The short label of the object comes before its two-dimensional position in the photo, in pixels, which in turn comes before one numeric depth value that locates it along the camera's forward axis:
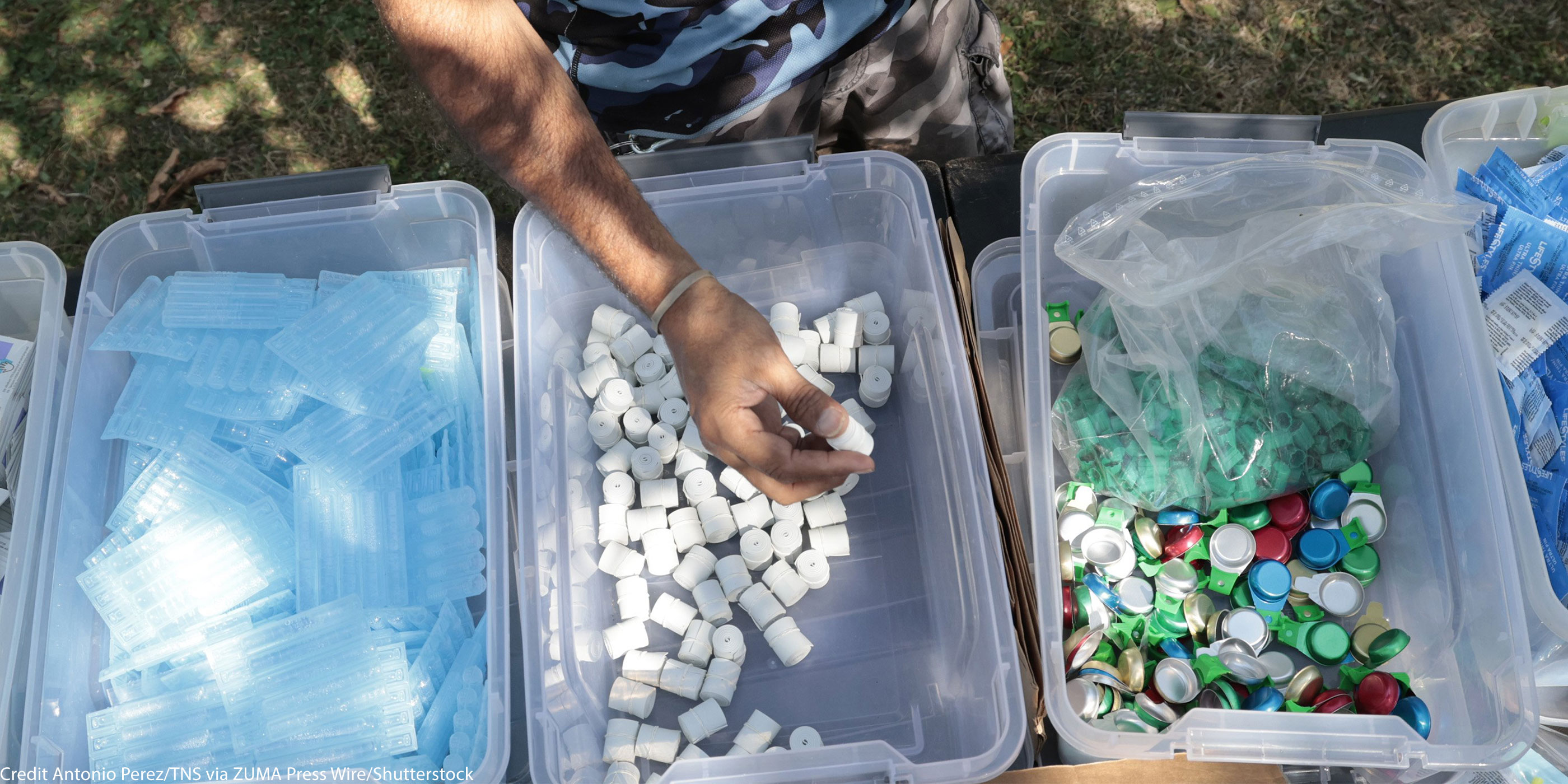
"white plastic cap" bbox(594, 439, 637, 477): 1.48
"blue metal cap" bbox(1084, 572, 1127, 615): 1.27
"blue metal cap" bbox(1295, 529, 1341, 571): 1.29
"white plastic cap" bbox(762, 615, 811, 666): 1.33
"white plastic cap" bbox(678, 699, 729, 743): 1.29
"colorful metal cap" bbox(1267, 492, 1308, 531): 1.32
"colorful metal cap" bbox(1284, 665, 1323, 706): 1.22
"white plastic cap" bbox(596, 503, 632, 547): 1.42
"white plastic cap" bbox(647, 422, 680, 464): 1.46
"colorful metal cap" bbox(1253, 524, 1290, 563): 1.31
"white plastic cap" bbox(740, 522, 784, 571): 1.39
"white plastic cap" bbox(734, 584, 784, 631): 1.35
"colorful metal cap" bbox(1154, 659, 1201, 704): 1.20
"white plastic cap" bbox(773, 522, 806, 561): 1.39
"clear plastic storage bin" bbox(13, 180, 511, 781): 1.21
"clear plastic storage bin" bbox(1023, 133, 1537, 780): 1.09
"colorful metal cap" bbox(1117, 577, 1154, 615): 1.27
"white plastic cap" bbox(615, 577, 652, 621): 1.38
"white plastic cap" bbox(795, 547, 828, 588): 1.38
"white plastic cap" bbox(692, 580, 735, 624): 1.37
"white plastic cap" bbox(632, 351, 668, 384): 1.50
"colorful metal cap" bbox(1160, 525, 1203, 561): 1.30
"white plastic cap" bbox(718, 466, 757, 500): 1.43
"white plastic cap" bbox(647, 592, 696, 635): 1.37
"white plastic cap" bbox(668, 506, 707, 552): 1.43
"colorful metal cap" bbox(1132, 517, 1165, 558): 1.31
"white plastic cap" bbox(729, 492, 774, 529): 1.42
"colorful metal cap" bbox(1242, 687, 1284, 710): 1.17
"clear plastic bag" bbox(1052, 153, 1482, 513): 1.26
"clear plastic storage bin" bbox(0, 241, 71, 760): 1.20
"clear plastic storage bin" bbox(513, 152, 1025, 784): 1.17
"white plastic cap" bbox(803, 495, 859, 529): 1.40
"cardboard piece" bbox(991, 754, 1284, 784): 1.11
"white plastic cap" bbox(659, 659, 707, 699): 1.31
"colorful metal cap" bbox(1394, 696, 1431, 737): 1.14
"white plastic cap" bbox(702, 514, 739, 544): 1.41
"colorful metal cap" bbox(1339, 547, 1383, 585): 1.29
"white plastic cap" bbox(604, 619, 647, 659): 1.35
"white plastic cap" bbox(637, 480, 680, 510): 1.45
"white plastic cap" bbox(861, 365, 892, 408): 1.47
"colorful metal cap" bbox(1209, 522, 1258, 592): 1.28
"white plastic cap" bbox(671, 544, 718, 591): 1.40
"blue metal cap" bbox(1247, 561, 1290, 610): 1.27
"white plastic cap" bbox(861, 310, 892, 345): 1.51
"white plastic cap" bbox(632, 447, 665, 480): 1.45
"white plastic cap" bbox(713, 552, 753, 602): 1.38
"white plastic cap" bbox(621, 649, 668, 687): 1.33
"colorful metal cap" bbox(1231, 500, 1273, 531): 1.32
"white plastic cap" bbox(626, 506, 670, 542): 1.42
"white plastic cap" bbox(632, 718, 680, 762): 1.28
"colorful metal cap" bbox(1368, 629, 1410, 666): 1.19
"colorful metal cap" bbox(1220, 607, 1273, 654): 1.24
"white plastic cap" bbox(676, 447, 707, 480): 1.46
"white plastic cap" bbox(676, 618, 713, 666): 1.34
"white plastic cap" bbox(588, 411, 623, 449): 1.46
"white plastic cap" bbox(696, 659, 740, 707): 1.31
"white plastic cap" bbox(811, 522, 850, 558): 1.41
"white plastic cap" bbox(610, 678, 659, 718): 1.31
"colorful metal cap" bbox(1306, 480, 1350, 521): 1.31
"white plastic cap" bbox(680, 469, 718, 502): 1.44
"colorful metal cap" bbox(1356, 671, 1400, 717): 1.16
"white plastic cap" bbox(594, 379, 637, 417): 1.47
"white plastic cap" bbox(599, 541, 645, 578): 1.39
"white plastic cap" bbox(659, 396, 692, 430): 1.47
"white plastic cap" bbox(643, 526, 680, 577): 1.41
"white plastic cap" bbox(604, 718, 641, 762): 1.28
